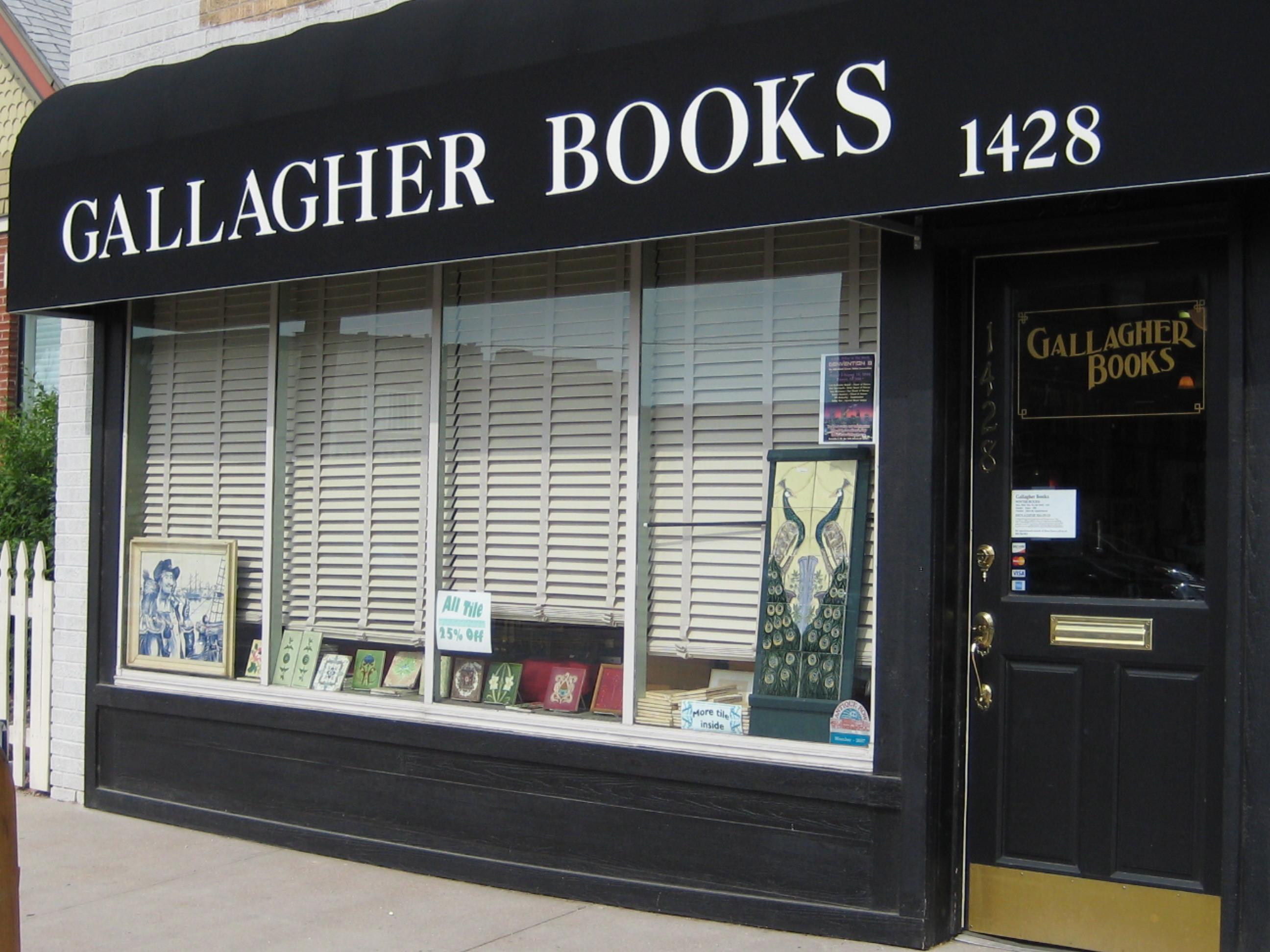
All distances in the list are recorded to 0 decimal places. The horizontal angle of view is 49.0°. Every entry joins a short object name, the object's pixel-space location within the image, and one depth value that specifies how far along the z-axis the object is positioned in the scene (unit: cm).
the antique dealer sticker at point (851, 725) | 532
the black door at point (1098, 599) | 475
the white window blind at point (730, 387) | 551
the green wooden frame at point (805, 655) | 541
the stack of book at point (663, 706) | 579
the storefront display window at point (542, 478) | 555
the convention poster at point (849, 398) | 535
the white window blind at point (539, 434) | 608
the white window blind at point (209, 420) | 722
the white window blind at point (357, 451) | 666
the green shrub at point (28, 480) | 1030
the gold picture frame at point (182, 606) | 722
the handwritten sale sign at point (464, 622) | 639
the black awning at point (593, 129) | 439
